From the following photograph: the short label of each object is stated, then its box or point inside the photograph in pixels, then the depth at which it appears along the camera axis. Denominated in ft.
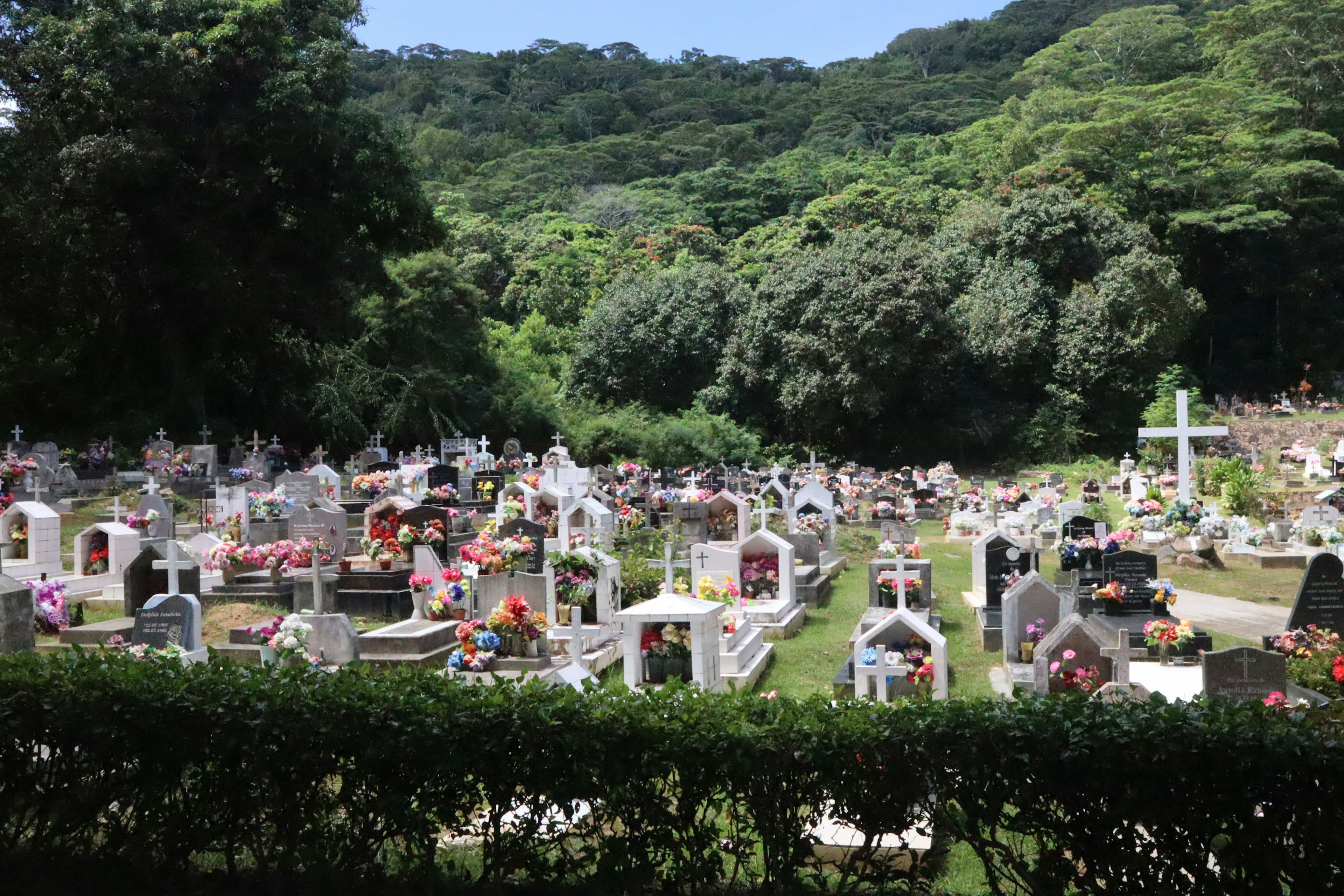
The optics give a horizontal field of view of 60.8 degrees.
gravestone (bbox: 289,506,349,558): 49.57
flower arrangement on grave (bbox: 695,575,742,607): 37.60
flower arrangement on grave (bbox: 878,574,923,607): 39.73
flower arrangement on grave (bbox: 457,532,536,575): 38.09
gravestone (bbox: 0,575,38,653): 27.94
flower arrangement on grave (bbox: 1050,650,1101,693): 27.81
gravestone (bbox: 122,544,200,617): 35.27
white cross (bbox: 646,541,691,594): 35.81
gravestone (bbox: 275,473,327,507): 61.00
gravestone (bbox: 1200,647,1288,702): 24.29
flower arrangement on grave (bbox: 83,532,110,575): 45.11
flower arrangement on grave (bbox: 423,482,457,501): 65.87
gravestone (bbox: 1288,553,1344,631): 30.73
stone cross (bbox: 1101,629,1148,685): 28.35
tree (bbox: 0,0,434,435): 81.46
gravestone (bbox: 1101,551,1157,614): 37.45
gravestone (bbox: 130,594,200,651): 28.91
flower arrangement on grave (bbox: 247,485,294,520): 52.90
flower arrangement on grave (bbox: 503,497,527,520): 53.93
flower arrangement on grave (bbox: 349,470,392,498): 68.44
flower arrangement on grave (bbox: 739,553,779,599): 43.27
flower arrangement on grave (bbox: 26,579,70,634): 35.24
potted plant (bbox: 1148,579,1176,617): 36.88
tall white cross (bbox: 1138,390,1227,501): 61.05
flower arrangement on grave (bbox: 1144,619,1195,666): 32.78
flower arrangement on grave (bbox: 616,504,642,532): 60.70
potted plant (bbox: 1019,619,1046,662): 33.04
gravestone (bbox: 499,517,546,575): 39.81
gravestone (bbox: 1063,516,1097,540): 51.37
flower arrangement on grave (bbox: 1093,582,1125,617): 37.06
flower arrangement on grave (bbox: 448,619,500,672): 30.53
